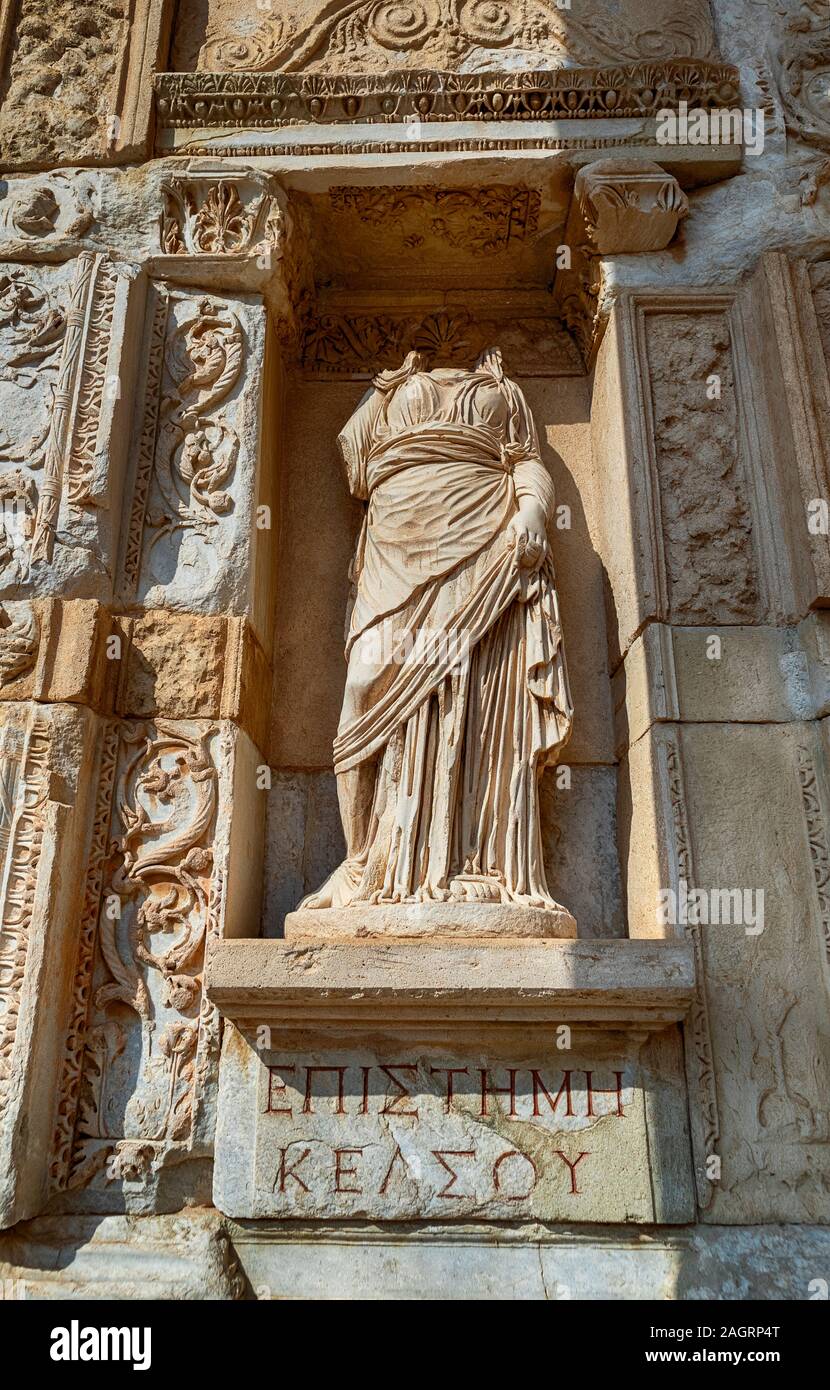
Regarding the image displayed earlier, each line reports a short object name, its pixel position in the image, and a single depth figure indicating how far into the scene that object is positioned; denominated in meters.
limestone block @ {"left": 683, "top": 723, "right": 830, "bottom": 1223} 3.29
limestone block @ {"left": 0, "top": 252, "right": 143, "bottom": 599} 3.90
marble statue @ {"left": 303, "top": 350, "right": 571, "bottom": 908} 3.78
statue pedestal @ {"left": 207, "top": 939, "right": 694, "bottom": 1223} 3.27
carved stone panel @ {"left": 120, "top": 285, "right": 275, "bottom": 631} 4.04
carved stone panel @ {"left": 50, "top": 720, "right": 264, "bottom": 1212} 3.38
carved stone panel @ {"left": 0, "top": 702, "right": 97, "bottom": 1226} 3.23
